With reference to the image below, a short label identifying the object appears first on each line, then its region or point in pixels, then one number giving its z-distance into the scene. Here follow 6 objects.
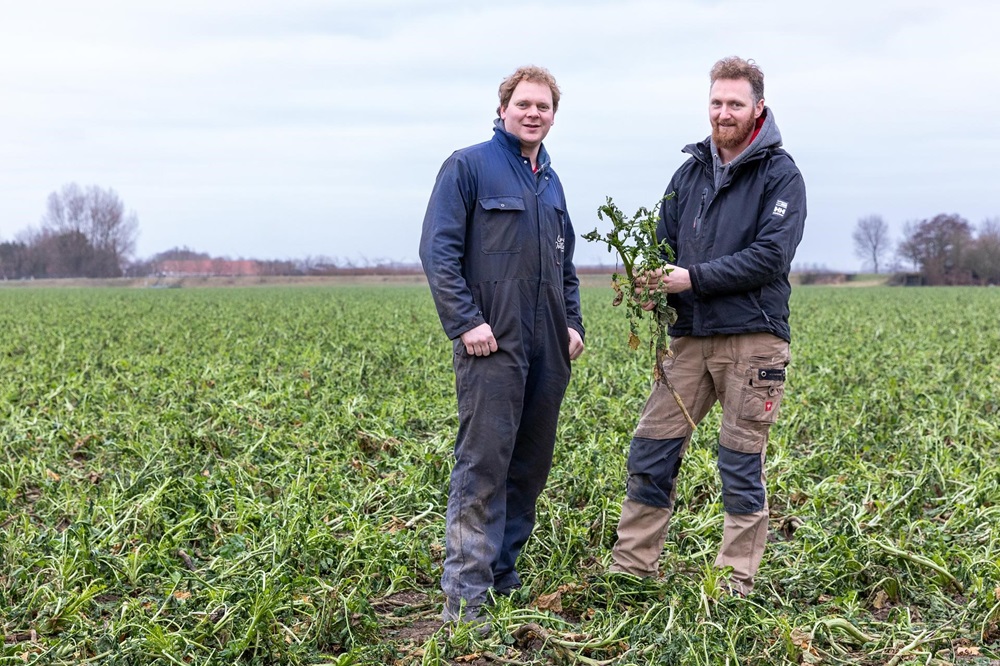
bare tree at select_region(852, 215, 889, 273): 121.00
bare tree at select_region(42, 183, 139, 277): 97.94
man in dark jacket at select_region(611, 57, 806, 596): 3.92
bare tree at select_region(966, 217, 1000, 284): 75.56
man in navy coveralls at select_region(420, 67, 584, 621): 3.82
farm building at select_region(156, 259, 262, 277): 84.56
